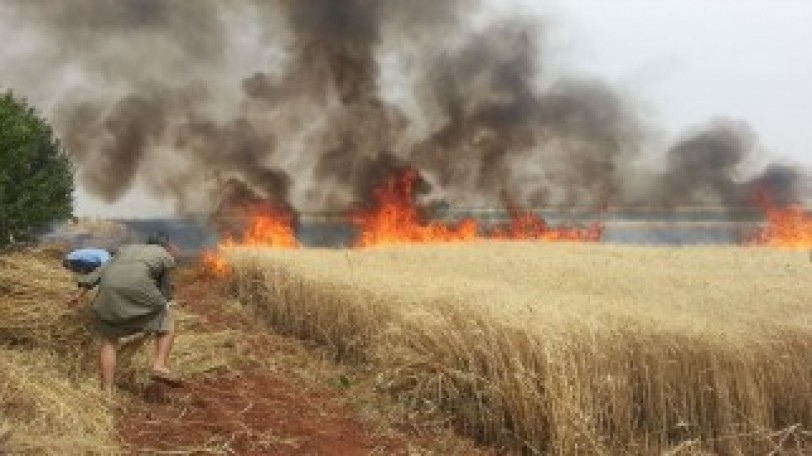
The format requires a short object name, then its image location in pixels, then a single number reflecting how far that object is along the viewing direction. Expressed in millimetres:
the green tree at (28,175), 18844
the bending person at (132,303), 10156
